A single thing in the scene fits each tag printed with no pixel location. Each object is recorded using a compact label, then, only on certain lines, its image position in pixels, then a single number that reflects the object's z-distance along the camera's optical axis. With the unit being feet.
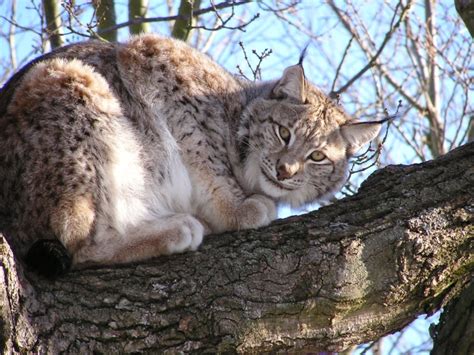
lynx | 28.78
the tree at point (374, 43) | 40.32
